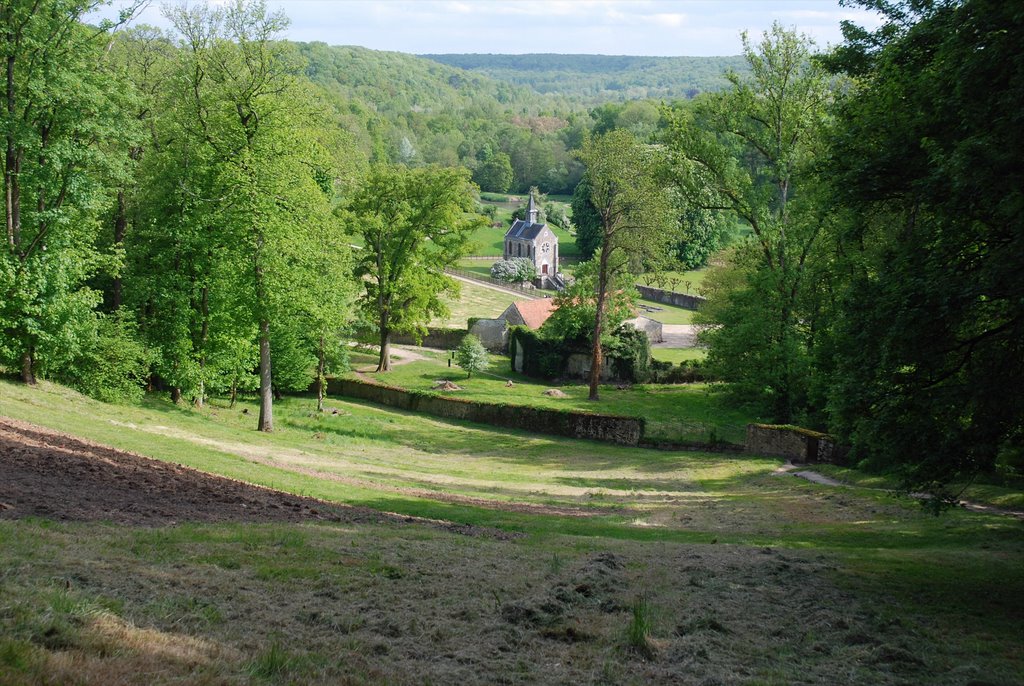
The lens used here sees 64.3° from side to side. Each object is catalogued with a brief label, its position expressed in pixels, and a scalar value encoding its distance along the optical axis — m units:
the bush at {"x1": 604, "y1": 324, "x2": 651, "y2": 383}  53.09
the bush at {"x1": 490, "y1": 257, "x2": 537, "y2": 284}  100.88
